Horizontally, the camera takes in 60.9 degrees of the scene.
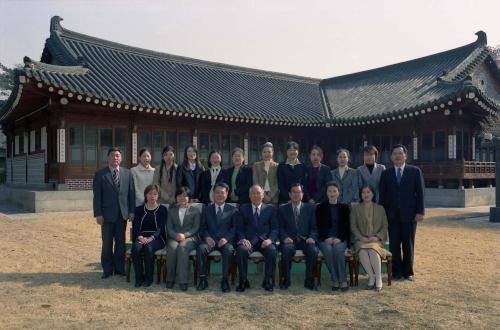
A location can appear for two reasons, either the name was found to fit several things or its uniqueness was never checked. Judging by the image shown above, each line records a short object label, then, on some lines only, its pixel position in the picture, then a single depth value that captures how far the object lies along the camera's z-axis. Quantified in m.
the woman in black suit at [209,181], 6.45
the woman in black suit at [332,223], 5.42
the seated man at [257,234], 5.28
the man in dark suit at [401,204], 5.88
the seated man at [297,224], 5.47
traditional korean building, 13.80
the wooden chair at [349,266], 5.47
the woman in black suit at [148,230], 5.45
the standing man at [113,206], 5.93
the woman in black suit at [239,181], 6.34
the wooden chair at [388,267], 5.43
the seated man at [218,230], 5.32
